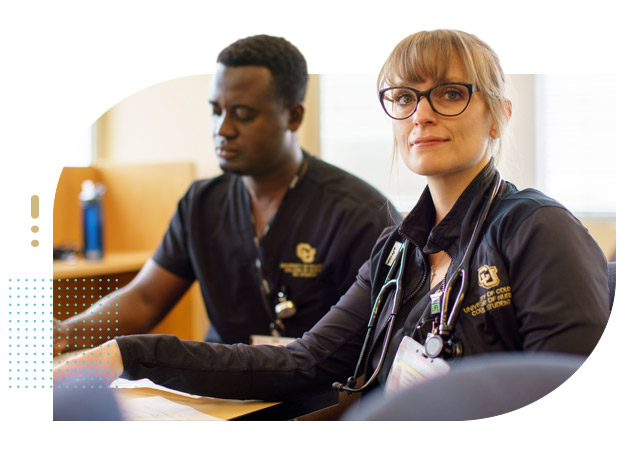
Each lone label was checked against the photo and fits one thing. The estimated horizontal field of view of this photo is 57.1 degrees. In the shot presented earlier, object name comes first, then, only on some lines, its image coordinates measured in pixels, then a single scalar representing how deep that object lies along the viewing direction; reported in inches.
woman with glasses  28.4
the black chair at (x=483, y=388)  29.9
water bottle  66.4
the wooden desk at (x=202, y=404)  34.6
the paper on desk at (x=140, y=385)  35.2
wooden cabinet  57.7
